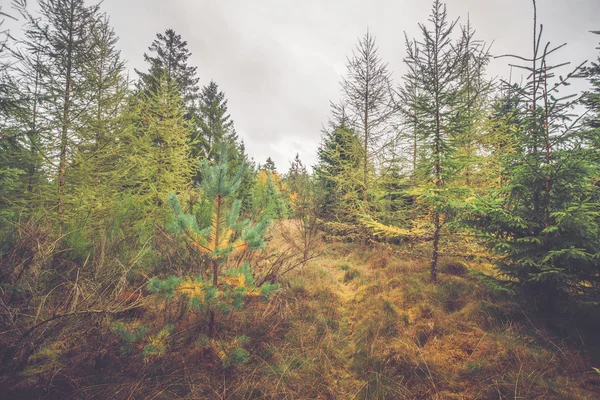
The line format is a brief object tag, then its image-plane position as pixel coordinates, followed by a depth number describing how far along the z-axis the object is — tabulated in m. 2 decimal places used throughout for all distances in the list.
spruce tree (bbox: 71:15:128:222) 6.04
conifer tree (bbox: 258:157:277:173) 44.81
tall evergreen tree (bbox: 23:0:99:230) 5.81
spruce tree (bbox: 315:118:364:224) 9.88
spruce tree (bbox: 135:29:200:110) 15.05
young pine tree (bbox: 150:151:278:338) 2.63
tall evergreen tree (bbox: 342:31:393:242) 9.84
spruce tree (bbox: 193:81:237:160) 15.88
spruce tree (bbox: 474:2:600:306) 3.24
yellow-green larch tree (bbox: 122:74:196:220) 8.01
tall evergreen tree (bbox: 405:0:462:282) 5.34
